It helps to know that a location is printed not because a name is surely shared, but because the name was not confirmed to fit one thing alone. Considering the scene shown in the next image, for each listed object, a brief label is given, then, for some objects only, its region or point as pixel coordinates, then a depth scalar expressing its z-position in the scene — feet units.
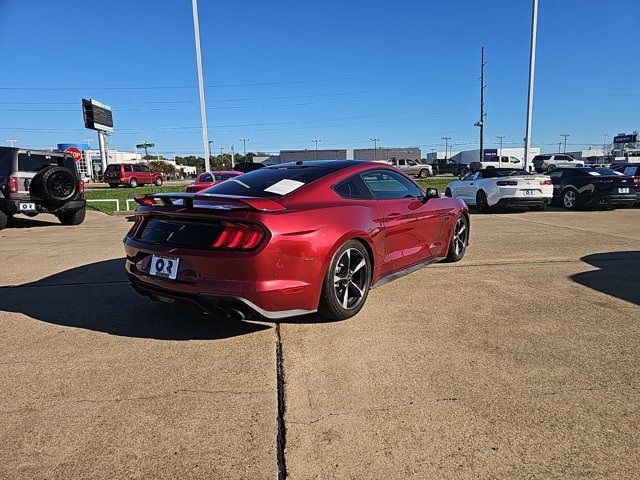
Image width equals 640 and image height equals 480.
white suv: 139.03
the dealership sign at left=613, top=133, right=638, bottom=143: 257.55
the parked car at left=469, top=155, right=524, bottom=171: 135.58
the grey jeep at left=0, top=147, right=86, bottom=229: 33.22
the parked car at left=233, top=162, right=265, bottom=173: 120.16
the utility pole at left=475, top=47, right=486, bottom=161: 169.33
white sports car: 41.42
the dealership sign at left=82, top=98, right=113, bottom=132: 144.05
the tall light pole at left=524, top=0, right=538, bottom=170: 77.97
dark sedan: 41.91
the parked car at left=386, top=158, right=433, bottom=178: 150.18
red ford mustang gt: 10.63
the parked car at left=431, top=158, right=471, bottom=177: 191.05
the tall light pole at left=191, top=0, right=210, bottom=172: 77.97
